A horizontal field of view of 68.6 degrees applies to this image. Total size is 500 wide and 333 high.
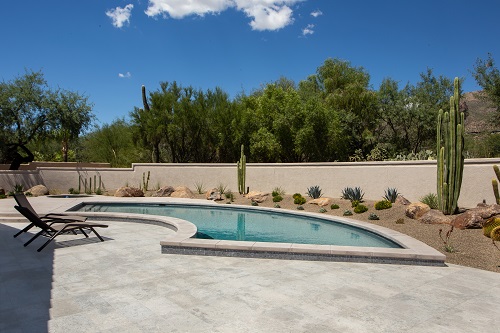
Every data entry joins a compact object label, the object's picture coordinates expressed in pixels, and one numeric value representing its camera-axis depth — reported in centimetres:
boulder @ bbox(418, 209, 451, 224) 975
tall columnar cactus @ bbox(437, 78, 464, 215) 1013
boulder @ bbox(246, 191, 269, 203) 1719
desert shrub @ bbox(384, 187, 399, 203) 1381
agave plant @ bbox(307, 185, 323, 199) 1636
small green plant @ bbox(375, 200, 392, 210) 1260
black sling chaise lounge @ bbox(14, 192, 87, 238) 826
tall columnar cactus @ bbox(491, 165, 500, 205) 1052
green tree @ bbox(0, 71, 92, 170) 2244
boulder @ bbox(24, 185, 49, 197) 2036
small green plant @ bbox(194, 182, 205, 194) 2154
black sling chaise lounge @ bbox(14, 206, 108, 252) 746
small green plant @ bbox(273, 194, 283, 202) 1675
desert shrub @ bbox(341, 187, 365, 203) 1488
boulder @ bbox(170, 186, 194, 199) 1944
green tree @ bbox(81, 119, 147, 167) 3183
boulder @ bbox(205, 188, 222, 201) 1848
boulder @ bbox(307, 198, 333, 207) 1494
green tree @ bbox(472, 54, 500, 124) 2206
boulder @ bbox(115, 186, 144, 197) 1978
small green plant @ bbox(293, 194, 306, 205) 1583
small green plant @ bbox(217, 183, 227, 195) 2038
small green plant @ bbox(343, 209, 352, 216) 1295
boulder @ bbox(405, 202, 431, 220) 1084
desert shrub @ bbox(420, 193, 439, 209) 1180
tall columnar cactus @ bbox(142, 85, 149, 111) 2588
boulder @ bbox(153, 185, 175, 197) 2009
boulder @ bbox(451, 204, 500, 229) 882
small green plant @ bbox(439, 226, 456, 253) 727
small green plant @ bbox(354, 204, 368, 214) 1295
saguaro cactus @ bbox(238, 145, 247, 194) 1925
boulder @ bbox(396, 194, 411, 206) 1298
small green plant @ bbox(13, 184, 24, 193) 1980
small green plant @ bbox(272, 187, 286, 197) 1857
